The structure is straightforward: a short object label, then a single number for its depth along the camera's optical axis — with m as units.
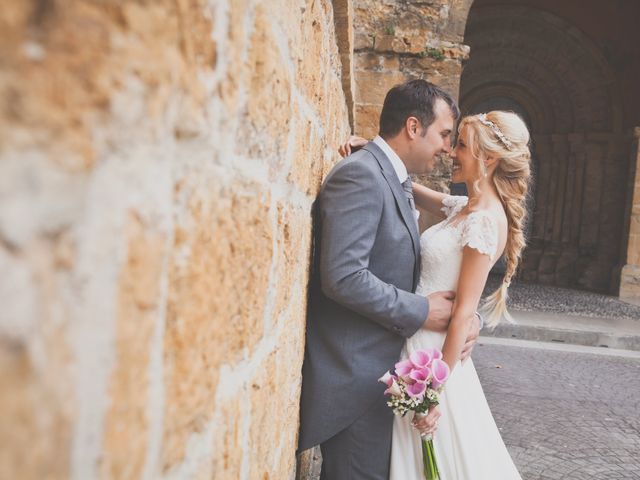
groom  1.76
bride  2.08
